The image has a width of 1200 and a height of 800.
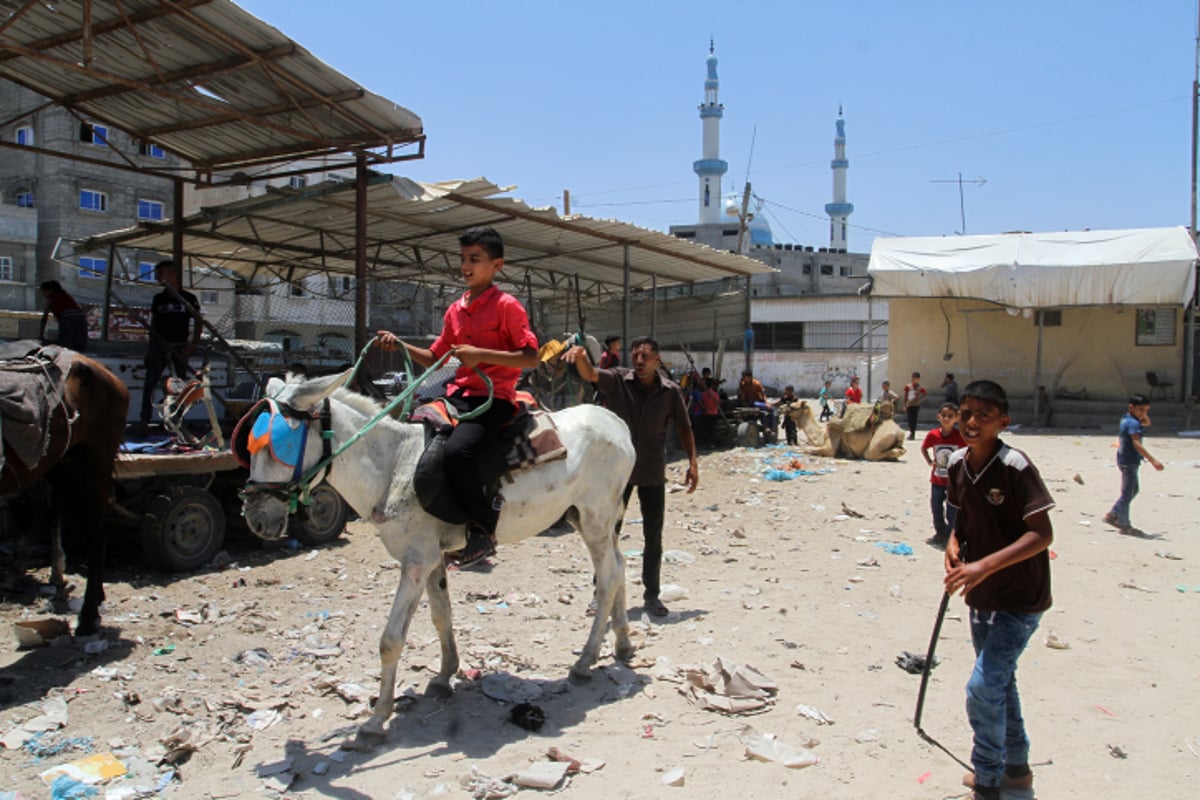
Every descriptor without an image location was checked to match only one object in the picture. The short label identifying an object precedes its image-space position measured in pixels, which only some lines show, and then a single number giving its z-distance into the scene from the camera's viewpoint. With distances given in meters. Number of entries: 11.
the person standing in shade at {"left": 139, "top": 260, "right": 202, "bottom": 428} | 8.05
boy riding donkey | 3.90
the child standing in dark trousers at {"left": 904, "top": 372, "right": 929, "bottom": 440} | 18.55
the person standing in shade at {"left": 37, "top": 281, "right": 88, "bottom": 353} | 7.61
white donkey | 3.63
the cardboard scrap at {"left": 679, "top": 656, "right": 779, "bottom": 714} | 4.19
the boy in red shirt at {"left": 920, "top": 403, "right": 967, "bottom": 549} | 7.85
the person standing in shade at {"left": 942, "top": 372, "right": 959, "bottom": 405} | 19.34
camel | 14.84
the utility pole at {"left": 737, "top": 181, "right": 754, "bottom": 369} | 34.53
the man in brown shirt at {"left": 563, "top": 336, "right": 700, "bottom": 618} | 5.89
